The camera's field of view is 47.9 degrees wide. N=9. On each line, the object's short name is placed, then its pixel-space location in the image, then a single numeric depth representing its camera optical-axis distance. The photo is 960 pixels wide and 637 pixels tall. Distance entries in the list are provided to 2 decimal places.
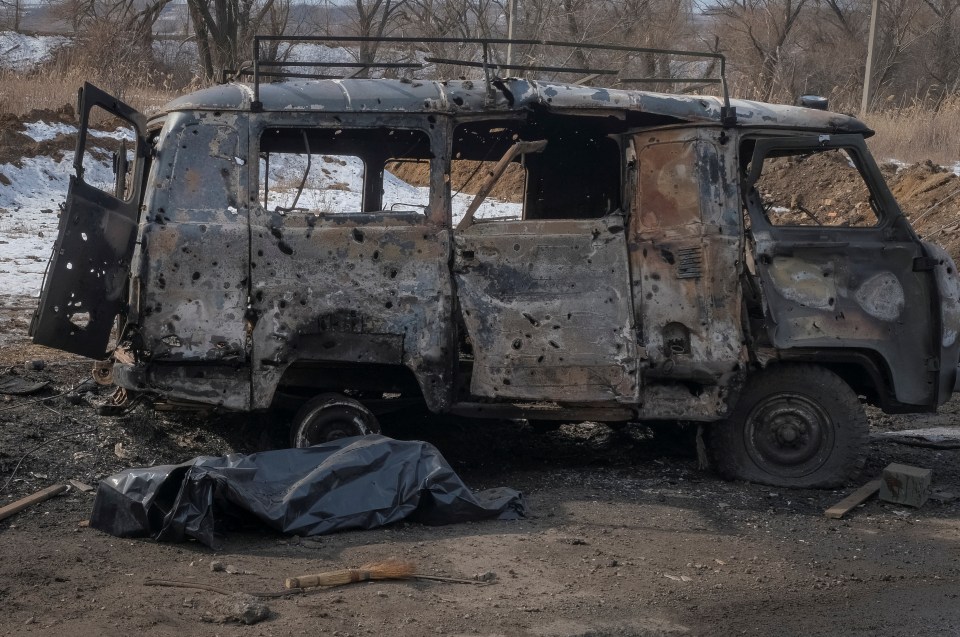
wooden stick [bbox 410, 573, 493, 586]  4.82
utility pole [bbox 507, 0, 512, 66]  18.33
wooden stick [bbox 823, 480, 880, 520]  6.17
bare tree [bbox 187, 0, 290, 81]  25.25
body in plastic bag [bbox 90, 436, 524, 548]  5.18
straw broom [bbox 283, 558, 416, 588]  4.57
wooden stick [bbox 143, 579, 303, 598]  4.49
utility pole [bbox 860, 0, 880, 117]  21.86
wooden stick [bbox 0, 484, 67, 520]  5.48
